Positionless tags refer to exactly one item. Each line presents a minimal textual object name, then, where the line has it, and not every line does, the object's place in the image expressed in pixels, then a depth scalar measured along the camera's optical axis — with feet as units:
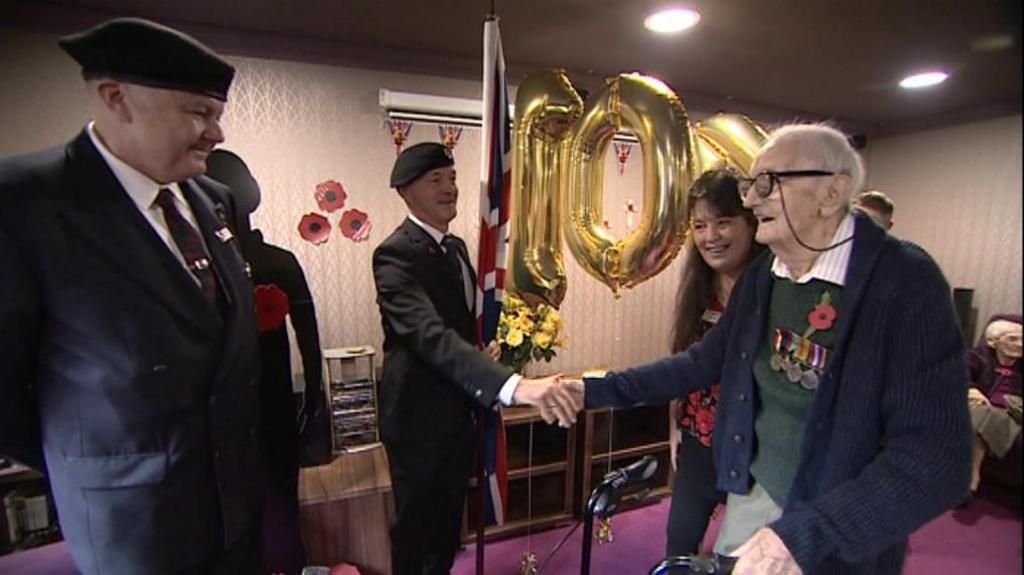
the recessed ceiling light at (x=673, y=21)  4.13
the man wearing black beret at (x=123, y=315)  2.33
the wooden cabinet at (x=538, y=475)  6.61
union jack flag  3.80
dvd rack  5.72
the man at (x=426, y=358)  4.19
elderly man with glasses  2.26
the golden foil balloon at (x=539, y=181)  4.64
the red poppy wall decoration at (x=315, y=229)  5.70
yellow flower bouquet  5.57
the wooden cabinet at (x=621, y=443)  6.86
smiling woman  4.03
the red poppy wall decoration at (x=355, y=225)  5.93
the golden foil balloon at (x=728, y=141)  4.59
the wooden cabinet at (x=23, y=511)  4.22
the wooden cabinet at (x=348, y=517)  5.05
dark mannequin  4.30
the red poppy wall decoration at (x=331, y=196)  5.65
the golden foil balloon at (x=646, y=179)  4.30
